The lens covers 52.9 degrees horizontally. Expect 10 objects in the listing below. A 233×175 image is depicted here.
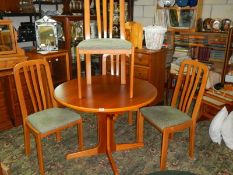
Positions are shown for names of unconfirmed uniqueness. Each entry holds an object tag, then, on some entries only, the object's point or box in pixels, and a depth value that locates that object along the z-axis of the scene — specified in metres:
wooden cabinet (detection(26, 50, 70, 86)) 2.94
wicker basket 2.78
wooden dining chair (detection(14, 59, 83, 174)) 1.88
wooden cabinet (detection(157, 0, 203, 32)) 3.44
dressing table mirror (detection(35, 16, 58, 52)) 2.86
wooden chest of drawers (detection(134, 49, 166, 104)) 2.85
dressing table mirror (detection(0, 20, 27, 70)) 2.53
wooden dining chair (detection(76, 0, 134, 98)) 1.76
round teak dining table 1.68
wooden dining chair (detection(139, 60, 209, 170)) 1.94
